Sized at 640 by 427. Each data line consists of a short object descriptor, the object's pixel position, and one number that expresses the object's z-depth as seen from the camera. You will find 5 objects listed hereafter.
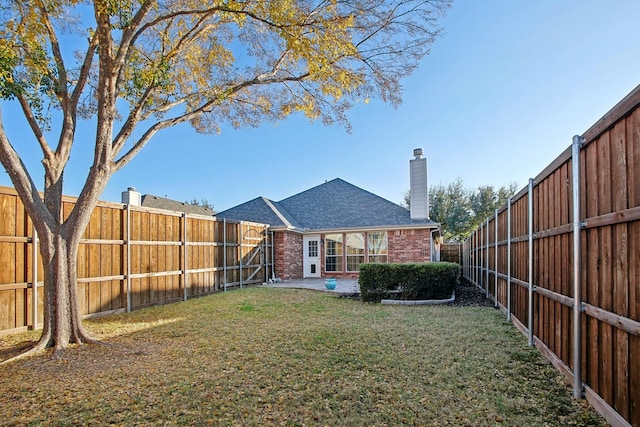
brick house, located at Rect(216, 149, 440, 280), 14.77
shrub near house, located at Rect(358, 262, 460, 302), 9.09
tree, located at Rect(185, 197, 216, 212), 38.81
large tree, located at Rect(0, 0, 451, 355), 5.09
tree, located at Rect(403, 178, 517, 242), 28.56
